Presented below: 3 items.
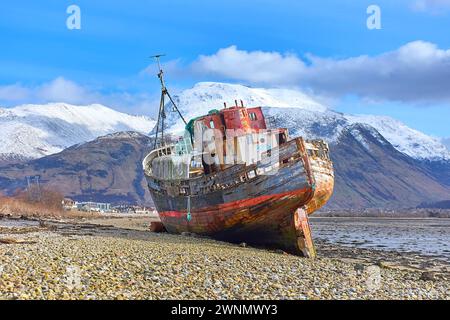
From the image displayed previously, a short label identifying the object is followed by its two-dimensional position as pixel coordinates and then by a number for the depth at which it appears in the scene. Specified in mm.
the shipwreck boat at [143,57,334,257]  28297
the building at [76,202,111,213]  138000
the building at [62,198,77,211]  122156
